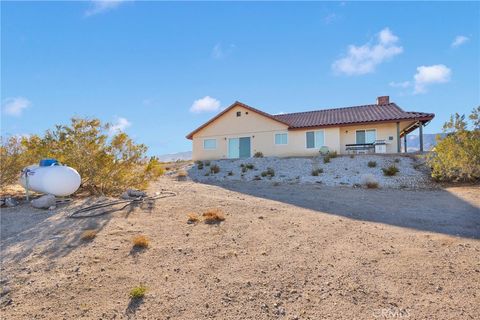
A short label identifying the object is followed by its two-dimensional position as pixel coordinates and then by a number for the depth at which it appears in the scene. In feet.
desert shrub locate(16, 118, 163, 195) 38.96
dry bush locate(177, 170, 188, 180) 68.13
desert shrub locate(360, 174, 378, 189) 51.42
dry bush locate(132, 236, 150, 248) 23.67
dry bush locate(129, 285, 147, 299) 17.99
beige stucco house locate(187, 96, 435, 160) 87.81
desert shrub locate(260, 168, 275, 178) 65.59
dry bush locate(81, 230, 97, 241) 24.97
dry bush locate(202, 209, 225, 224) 28.73
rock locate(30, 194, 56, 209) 33.17
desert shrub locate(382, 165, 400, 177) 59.67
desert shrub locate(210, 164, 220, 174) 74.18
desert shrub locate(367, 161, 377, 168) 65.98
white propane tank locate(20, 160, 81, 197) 34.83
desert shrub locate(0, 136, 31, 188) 38.40
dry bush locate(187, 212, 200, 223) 28.94
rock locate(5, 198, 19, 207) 34.43
